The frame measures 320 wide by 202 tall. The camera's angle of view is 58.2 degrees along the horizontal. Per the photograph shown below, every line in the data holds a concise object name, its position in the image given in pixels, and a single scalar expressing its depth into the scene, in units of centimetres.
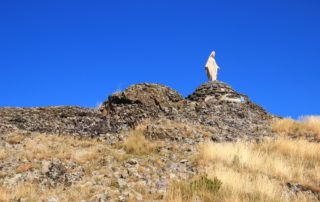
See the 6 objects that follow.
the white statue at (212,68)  2259
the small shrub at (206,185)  666
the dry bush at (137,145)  1056
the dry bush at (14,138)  1070
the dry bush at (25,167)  816
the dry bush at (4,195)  613
